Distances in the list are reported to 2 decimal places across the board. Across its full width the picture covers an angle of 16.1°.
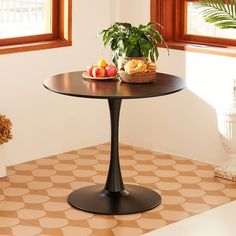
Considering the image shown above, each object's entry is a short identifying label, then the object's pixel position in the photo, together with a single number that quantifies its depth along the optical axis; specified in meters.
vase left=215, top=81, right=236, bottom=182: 6.14
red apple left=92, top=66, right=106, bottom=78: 5.53
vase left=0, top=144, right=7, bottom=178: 6.17
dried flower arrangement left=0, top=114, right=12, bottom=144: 6.08
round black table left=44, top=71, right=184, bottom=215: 5.25
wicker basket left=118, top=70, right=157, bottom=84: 5.44
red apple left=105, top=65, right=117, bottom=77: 5.55
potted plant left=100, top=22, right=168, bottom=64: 5.52
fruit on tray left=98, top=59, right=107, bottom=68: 5.59
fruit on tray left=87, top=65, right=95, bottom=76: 5.59
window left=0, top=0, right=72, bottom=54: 6.41
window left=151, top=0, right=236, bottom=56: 6.55
